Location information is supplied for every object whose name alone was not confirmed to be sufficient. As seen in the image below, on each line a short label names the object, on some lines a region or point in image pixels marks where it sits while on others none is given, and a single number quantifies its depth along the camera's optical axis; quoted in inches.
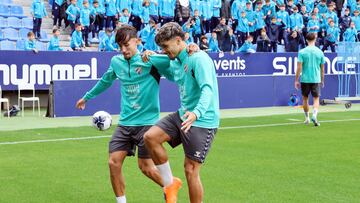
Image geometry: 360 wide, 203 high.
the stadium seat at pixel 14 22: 949.3
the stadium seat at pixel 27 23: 962.7
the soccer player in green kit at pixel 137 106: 284.2
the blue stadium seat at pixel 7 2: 982.6
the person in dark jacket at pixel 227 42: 1021.8
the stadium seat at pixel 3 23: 940.0
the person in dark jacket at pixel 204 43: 948.1
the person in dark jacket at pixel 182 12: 1063.0
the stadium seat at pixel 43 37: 944.7
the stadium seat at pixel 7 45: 872.5
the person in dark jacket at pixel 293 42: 1082.6
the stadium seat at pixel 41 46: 906.5
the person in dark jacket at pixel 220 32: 1021.8
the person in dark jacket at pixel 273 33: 1089.4
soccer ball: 391.2
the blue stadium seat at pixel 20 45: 887.7
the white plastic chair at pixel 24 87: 790.5
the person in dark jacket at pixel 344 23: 1232.2
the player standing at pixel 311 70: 633.6
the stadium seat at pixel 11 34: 921.5
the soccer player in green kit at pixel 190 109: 255.3
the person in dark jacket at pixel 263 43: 1059.9
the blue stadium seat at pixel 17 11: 973.8
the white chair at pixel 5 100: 743.8
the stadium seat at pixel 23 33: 936.9
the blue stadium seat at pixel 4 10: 965.2
